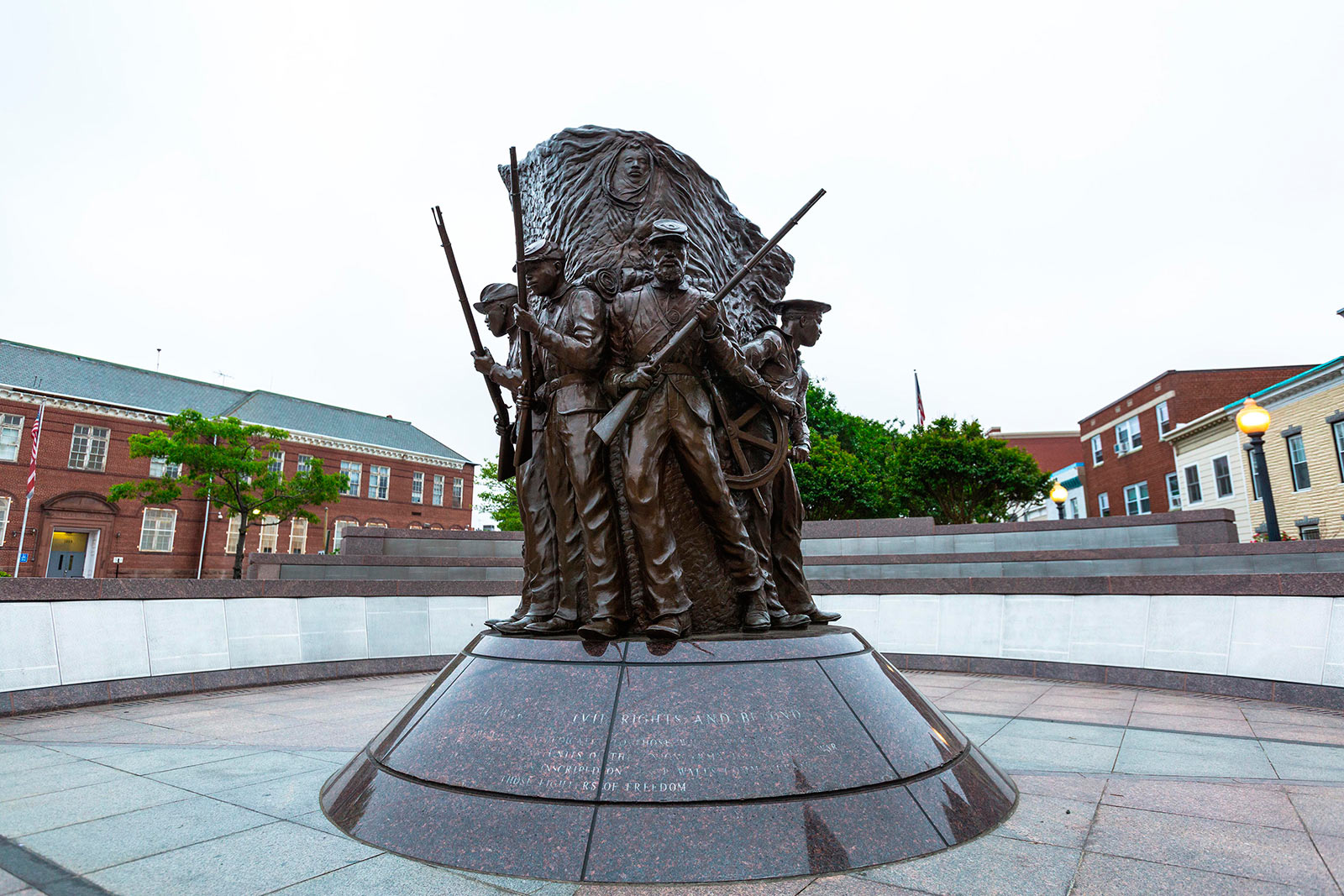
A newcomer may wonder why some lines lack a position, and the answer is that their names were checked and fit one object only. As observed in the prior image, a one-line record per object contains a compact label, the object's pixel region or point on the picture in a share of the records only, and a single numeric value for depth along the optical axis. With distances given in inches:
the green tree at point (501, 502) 1939.6
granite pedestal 133.6
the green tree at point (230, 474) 1310.3
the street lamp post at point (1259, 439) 506.3
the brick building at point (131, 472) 1540.4
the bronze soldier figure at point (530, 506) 227.1
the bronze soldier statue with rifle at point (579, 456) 201.5
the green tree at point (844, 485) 1248.2
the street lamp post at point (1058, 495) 1147.3
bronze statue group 204.2
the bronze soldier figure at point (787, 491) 237.1
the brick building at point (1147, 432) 1387.8
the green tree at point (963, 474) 1301.7
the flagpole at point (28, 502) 1339.8
